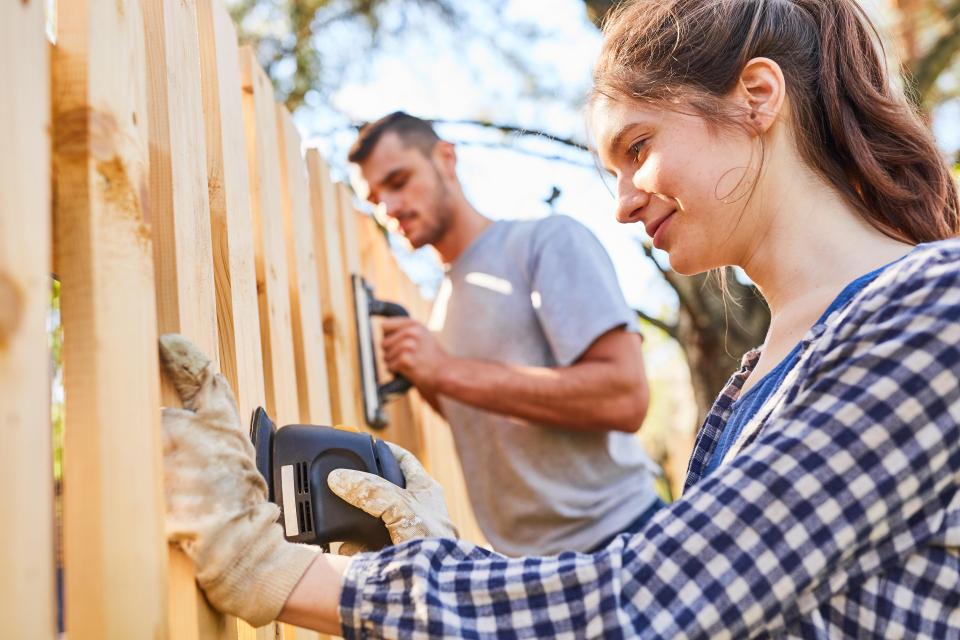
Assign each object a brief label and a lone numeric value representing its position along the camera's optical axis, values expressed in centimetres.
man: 264
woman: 101
